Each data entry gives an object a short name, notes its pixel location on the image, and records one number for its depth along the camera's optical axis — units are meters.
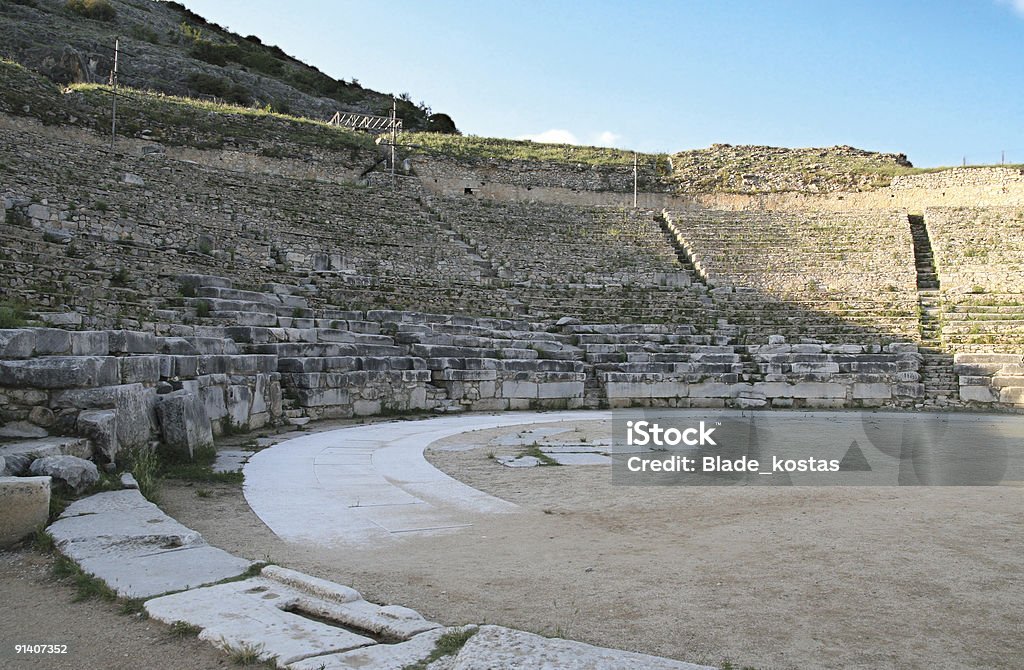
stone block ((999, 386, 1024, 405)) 16.12
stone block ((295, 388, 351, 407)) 11.16
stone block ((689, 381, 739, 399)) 15.98
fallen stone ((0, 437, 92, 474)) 4.70
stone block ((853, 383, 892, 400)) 16.47
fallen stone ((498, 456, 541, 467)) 7.51
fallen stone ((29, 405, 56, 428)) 5.68
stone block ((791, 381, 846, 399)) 16.44
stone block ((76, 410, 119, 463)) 5.65
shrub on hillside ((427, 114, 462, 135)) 48.12
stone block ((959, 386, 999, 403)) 16.25
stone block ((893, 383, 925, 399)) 16.42
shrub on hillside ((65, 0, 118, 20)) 40.69
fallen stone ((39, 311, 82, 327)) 8.47
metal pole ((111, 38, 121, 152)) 23.24
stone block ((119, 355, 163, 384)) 6.82
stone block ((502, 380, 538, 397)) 14.50
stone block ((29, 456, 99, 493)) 4.81
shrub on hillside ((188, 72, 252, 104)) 38.38
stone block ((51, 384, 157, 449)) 5.87
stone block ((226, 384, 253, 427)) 9.19
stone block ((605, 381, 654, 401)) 15.56
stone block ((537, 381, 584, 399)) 14.91
